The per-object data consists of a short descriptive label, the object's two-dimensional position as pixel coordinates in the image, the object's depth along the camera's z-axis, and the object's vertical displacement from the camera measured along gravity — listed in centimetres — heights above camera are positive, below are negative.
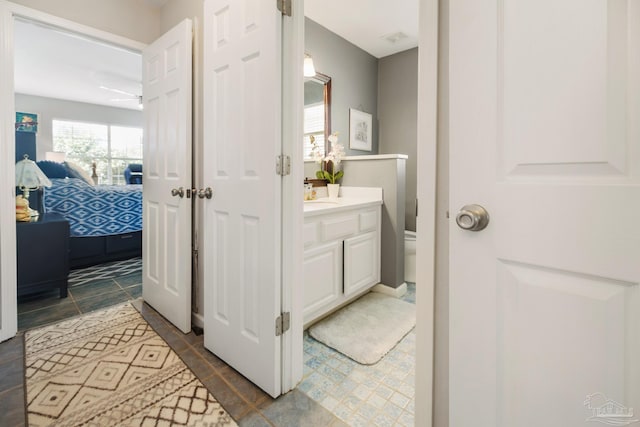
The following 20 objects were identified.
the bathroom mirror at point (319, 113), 298 +95
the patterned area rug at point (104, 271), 306 -72
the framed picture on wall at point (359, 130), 339 +91
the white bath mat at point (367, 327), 181 -83
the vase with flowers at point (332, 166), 285 +41
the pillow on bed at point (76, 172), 482 +58
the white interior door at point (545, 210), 58 -1
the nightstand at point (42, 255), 236 -39
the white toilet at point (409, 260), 287 -50
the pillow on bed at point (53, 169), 429 +56
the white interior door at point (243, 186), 138 +11
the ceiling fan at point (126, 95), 556 +220
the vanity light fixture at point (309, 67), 274 +129
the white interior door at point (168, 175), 198 +23
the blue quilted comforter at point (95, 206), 336 +1
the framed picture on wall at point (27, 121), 582 +169
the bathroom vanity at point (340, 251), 194 -32
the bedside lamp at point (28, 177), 245 +25
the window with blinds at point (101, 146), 652 +141
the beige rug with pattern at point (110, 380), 131 -89
